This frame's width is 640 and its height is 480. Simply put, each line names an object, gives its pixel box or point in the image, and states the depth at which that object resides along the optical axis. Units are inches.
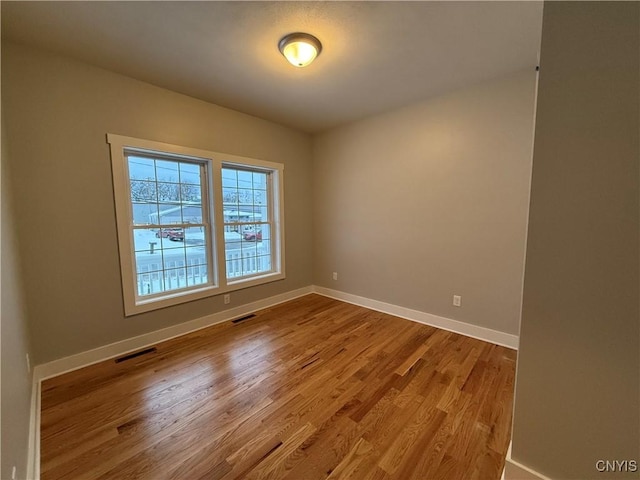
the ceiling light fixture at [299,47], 72.5
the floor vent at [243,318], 125.1
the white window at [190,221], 98.2
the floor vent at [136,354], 92.4
